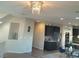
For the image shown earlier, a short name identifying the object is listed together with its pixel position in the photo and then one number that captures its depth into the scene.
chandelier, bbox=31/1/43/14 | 1.96
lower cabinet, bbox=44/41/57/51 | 5.46
